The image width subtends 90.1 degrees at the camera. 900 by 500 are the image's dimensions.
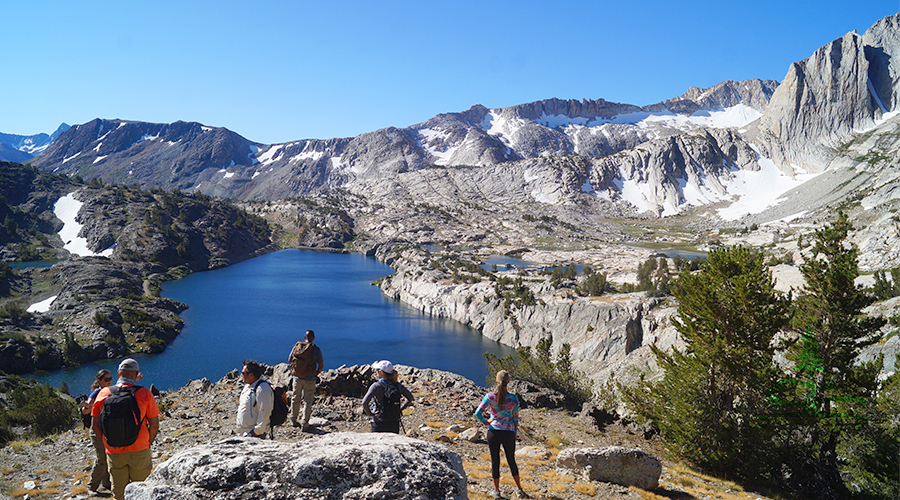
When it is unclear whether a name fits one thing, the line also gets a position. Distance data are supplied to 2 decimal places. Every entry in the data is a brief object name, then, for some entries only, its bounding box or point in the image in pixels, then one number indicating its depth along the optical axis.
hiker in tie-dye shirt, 8.39
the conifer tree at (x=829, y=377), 14.14
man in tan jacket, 12.41
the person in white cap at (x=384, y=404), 8.30
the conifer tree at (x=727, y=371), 14.34
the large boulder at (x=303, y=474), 4.48
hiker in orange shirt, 6.63
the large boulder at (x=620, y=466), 10.39
